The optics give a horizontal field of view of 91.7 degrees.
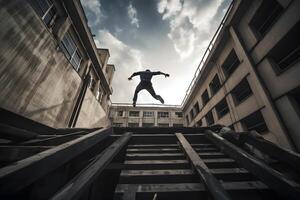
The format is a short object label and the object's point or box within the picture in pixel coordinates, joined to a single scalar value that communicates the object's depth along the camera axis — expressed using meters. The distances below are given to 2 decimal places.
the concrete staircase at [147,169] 1.45
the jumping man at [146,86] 6.63
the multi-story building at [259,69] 6.59
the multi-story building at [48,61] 5.29
